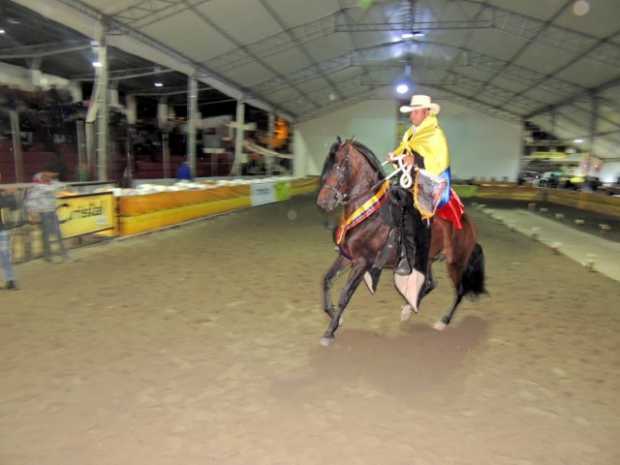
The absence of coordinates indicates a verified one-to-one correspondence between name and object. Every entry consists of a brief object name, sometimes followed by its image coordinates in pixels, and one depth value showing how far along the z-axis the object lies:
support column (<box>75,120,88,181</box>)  14.90
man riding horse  4.67
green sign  22.89
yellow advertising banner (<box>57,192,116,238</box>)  8.73
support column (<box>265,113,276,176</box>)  28.86
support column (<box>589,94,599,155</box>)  22.08
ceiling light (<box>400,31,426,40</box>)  18.84
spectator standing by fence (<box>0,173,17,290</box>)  6.21
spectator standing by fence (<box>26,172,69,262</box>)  7.64
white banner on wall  19.58
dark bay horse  4.52
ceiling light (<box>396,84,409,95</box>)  24.48
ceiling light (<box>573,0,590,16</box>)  13.32
